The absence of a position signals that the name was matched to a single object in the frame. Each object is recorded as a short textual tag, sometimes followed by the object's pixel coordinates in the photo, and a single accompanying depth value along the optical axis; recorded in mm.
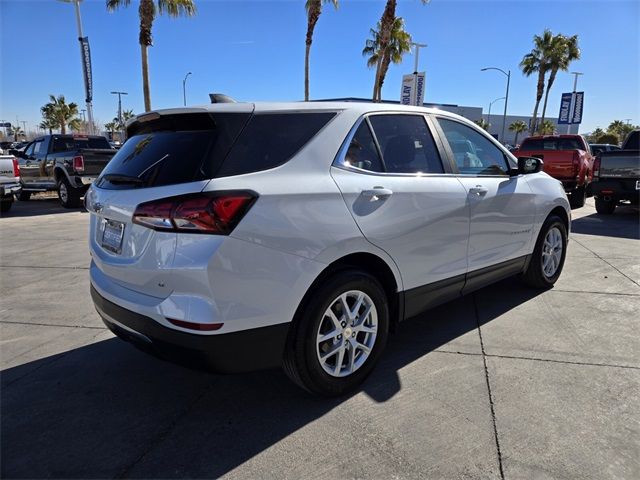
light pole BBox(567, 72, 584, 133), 37500
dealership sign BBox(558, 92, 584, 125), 37438
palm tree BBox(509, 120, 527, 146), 83875
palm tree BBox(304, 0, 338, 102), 22625
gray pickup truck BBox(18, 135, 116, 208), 11672
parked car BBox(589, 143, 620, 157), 20653
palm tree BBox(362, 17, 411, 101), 25891
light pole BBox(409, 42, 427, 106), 26616
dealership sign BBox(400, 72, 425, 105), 19859
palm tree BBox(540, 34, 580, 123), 38062
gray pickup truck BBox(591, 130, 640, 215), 9719
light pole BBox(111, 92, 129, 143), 69562
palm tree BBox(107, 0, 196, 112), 16953
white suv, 2248
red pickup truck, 11836
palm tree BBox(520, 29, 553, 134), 38500
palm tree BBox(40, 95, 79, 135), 66875
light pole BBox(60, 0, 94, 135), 22688
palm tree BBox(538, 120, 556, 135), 70688
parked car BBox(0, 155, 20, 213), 10953
